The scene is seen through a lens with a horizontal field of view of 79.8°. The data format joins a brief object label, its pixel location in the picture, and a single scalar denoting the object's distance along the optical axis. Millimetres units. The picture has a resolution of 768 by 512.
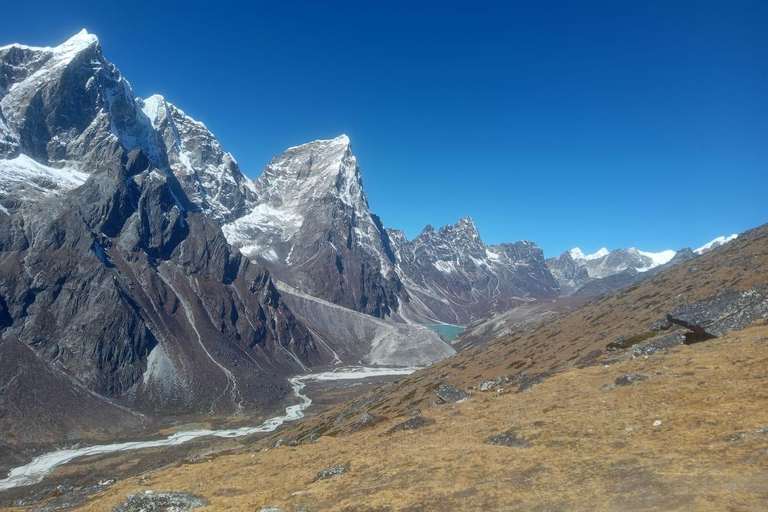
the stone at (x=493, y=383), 67231
